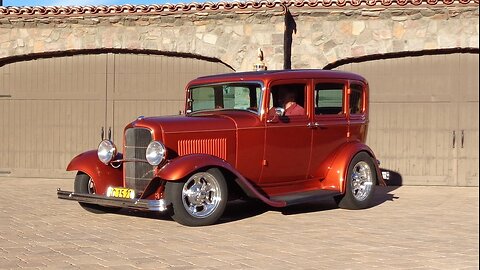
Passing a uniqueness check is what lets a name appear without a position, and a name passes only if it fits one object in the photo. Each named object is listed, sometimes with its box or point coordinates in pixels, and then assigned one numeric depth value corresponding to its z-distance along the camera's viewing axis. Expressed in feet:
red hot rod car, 25.62
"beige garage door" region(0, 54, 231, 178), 46.55
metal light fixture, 42.16
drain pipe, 43.65
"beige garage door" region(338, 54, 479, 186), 42.93
